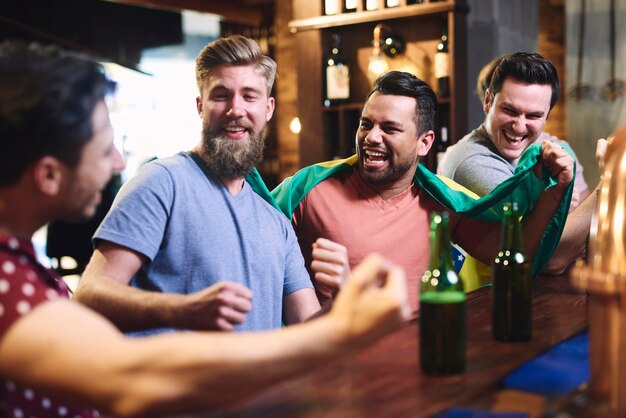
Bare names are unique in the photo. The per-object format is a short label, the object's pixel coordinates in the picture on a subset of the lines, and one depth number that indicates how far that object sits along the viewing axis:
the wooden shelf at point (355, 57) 4.12
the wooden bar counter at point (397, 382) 1.01
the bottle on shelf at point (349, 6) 4.58
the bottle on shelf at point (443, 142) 4.28
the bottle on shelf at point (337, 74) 4.64
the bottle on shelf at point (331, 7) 4.61
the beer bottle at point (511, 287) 1.42
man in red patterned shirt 0.86
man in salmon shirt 2.44
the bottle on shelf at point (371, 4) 4.44
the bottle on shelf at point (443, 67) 4.15
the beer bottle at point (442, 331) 1.20
